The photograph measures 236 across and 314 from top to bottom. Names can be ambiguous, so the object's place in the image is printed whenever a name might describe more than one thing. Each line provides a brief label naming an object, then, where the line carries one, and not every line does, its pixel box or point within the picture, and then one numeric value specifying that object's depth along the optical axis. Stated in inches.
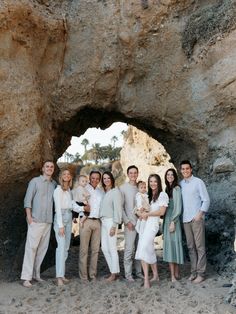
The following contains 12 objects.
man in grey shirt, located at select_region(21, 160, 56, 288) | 230.4
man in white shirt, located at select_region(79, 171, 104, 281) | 237.3
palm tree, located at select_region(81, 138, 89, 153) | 1615.4
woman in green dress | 229.8
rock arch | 255.3
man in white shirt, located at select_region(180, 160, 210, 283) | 229.8
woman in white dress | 224.5
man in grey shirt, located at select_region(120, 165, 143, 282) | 238.4
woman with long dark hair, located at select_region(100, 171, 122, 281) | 234.2
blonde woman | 229.6
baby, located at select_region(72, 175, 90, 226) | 236.8
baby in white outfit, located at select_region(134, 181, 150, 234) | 232.2
